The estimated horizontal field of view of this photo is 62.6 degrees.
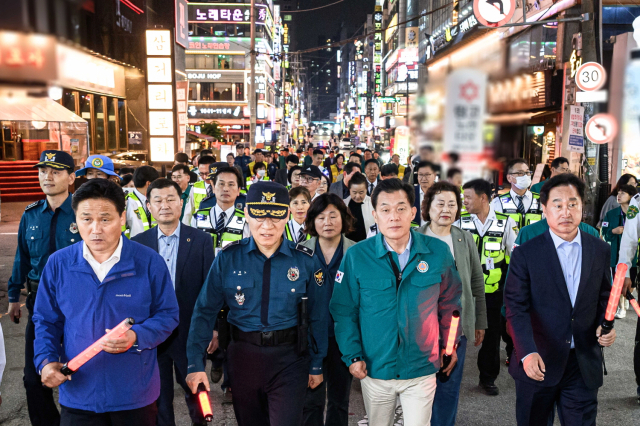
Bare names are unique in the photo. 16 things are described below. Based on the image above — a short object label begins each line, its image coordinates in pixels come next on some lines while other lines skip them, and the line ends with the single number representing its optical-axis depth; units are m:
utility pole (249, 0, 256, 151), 24.94
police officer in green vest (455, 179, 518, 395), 5.19
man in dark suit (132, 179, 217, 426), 4.14
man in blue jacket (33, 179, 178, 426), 2.74
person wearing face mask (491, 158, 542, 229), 5.82
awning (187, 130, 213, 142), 37.95
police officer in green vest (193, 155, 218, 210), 7.79
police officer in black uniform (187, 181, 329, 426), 3.20
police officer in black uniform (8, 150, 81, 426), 4.30
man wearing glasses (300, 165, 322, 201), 7.48
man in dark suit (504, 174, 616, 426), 3.31
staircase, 19.91
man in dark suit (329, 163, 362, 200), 8.86
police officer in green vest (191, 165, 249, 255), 5.46
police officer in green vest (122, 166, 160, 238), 5.91
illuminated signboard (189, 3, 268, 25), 62.12
